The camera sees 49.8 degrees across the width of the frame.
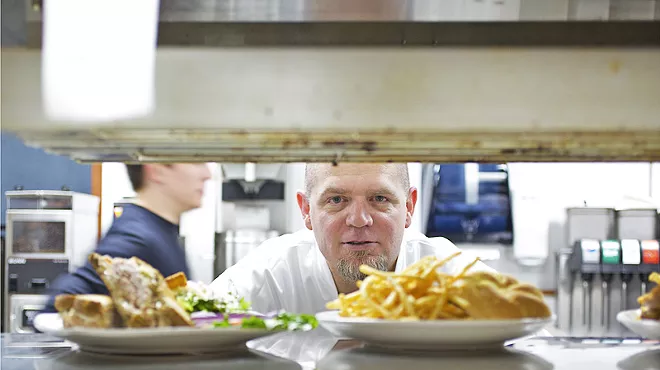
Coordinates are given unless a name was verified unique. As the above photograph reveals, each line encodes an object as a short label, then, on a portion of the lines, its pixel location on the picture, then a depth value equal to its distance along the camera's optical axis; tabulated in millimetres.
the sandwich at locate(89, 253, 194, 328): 1037
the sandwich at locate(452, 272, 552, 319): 1072
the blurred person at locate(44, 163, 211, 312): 1445
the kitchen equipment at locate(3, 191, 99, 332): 4781
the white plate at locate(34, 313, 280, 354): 991
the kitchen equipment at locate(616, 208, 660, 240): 4652
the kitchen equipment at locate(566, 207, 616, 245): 4984
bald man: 1793
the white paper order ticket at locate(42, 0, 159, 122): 844
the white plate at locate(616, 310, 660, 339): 1122
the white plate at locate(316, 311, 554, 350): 1013
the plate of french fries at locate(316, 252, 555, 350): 1023
